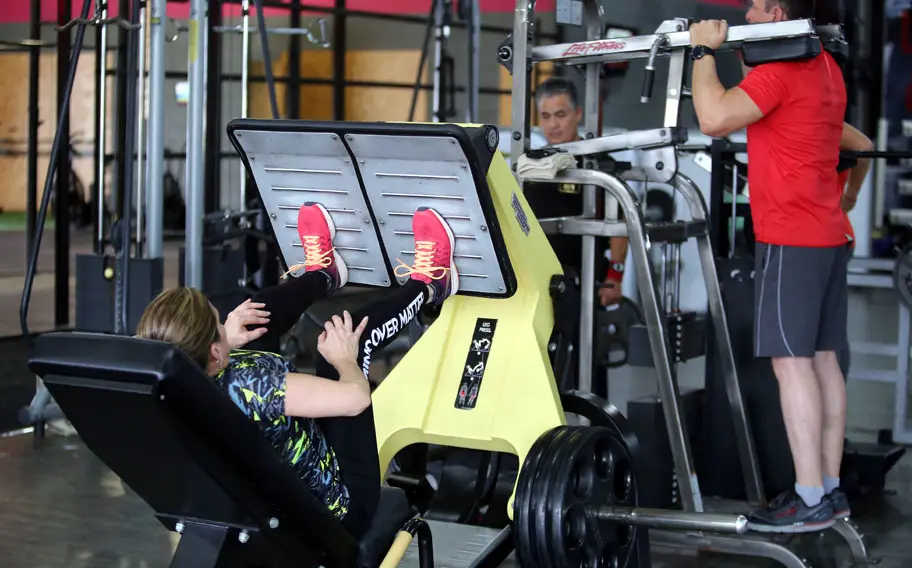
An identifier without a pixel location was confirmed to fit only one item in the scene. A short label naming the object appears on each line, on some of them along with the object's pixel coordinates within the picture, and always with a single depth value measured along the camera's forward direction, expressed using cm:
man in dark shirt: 416
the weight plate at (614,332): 500
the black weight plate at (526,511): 262
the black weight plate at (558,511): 259
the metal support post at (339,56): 927
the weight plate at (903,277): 462
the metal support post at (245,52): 557
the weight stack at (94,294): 488
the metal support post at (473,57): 668
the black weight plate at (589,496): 260
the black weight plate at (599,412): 307
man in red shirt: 321
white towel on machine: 325
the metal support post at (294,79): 905
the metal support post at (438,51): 698
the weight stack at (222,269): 573
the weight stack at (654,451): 377
